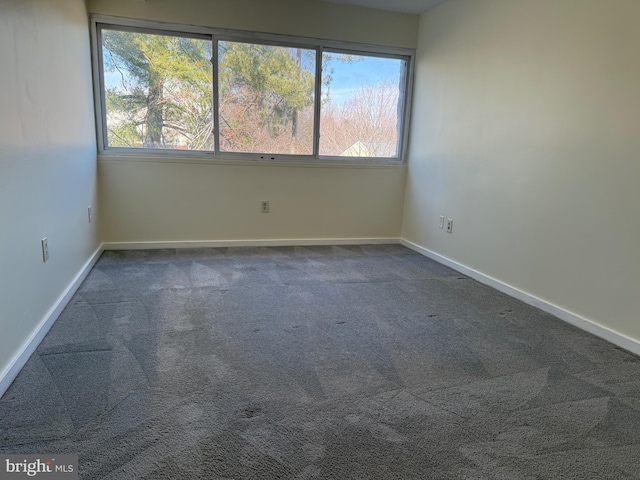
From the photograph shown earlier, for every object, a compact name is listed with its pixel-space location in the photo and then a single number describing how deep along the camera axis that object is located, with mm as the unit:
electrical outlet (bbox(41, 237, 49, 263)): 2096
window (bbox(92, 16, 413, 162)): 3504
